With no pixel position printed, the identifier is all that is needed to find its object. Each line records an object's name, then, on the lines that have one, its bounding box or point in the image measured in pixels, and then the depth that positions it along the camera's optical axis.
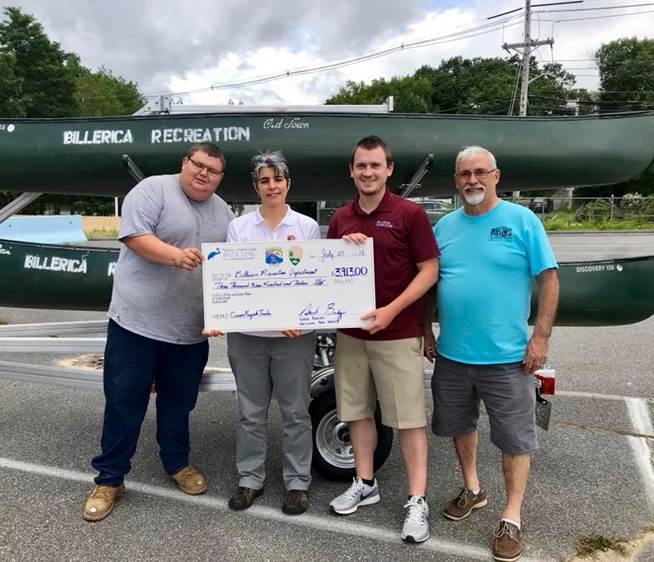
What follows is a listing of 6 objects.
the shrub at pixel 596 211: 24.45
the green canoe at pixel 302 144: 4.04
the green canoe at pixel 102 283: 3.77
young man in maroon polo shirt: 2.55
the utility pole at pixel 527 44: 27.53
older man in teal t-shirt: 2.46
